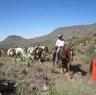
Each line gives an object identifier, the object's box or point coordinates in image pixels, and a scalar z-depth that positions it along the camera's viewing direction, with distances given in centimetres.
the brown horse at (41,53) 844
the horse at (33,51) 840
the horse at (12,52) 939
